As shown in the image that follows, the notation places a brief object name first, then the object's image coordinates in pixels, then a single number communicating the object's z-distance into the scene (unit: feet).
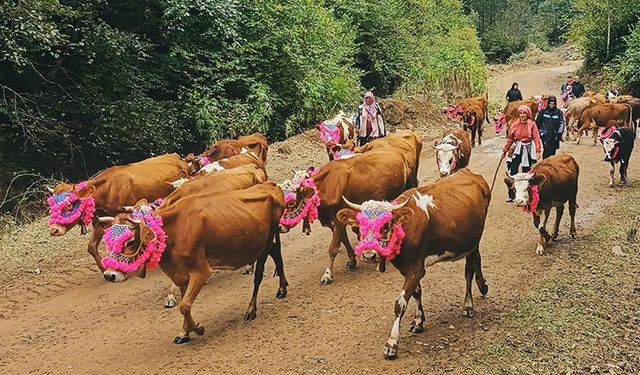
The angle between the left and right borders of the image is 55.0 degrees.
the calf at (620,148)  45.98
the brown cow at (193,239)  22.15
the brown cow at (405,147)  35.86
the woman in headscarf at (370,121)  49.11
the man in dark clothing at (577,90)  88.84
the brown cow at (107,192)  30.30
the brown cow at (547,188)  32.09
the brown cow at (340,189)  28.25
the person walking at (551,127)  42.52
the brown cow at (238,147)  41.11
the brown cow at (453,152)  40.47
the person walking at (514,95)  79.51
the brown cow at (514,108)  65.70
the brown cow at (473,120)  66.80
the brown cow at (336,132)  49.80
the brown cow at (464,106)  68.28
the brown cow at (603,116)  60.29
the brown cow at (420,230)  21.22
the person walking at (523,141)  39.27
